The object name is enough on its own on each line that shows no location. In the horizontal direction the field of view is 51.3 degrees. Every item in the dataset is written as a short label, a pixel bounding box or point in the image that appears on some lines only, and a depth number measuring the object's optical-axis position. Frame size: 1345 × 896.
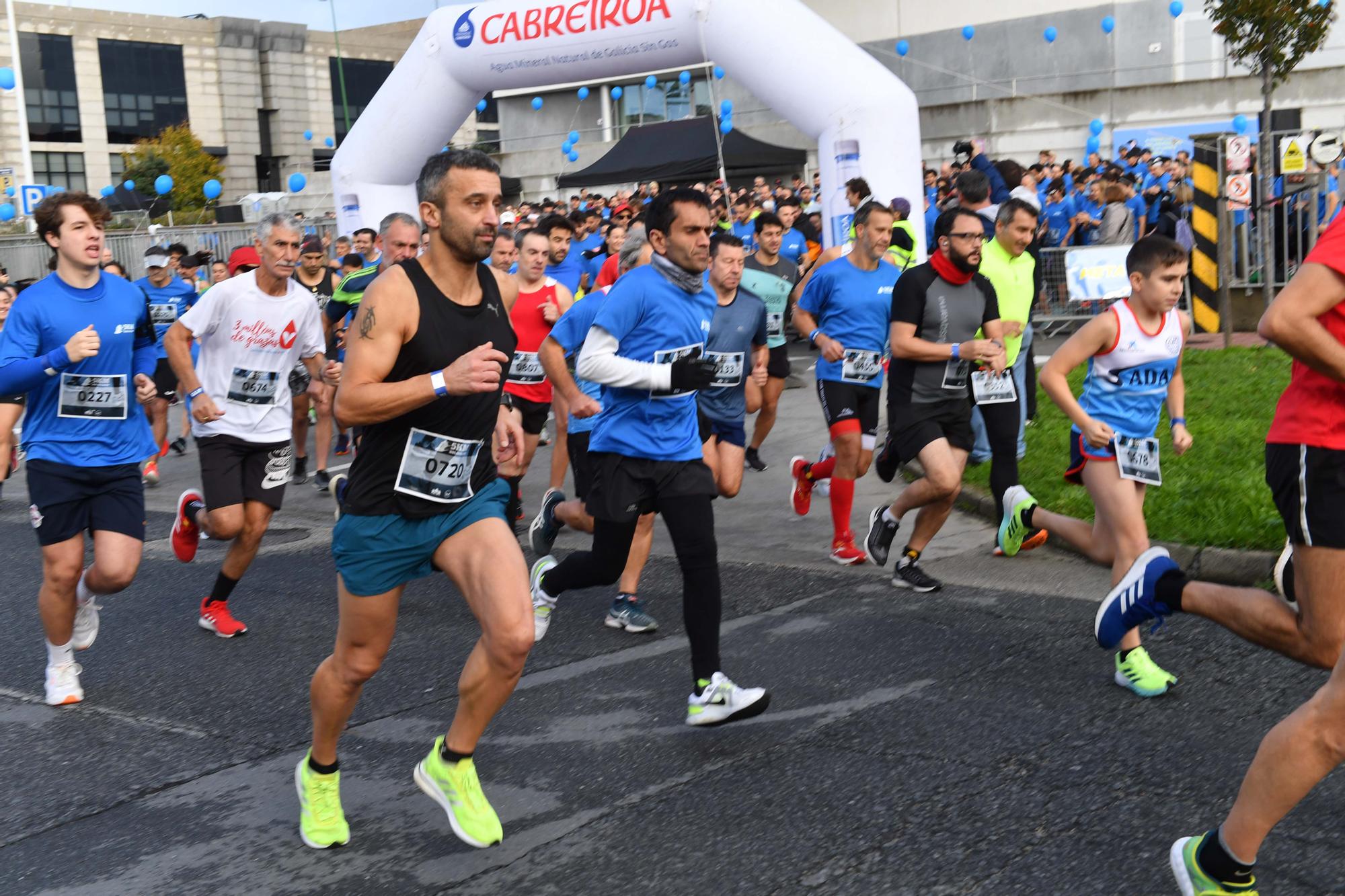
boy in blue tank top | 5.24
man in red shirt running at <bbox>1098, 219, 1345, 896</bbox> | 3.09
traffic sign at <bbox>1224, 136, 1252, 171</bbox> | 13.06
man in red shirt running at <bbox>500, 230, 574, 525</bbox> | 8.43
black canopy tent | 27.02
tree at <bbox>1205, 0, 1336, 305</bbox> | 14.54
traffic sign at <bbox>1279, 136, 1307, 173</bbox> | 13.40
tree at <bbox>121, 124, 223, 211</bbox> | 52.78
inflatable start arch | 14.80
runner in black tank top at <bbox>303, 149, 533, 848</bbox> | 3.83
